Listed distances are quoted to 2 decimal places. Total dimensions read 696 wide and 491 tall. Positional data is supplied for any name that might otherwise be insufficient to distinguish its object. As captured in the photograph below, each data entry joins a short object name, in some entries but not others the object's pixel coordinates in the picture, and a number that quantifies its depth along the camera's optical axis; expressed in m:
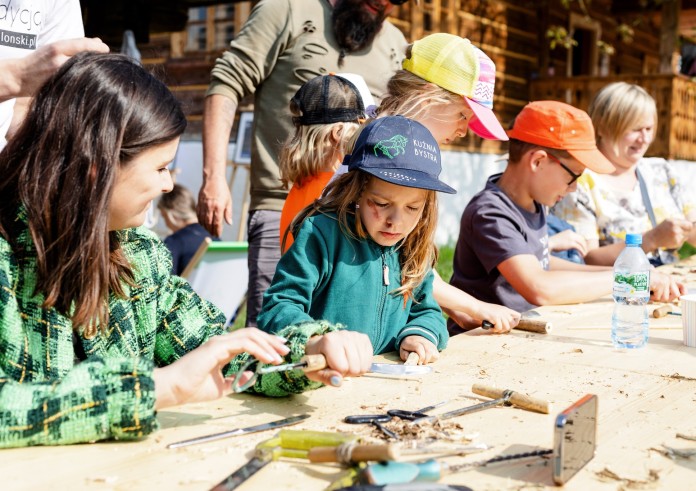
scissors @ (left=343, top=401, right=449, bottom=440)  1.69
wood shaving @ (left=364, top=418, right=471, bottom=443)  1.59
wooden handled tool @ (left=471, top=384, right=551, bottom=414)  1.81
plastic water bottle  2.70
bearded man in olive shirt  3.49
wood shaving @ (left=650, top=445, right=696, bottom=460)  1.55
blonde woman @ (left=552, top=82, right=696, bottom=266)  4.49
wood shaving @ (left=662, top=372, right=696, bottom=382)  2.20
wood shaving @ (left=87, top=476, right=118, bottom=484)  1.36
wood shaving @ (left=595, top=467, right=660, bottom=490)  1.39
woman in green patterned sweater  1.51
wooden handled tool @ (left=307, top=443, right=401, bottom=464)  1.35
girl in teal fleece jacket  2.28
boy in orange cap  3.33
